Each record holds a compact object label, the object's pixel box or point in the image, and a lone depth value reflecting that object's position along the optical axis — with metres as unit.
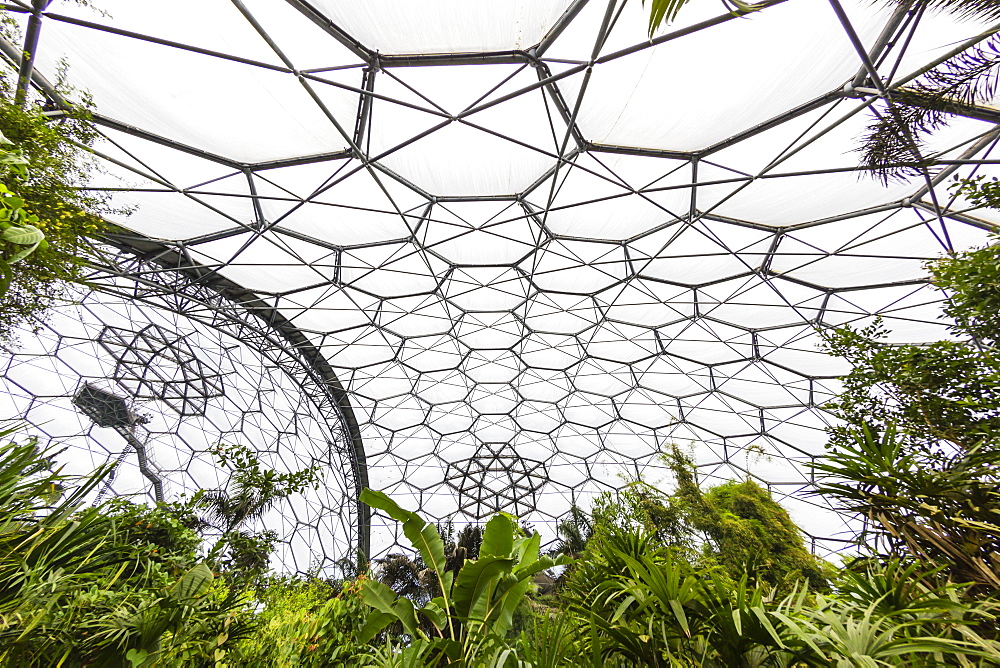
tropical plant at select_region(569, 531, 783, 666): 3.12
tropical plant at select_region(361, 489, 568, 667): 4.30
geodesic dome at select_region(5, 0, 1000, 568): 8.23
